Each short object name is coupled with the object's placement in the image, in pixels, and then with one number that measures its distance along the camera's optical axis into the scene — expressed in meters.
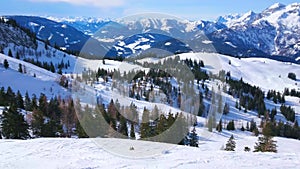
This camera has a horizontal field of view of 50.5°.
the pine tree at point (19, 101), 76.94
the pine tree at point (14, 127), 37.72
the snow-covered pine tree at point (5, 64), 132.50
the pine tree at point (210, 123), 94.86
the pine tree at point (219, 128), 107.81
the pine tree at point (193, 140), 42.63
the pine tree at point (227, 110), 148.75
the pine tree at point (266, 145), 35.59
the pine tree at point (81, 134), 36.91
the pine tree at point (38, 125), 43.14
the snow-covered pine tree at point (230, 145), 43.92
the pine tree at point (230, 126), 116.04
